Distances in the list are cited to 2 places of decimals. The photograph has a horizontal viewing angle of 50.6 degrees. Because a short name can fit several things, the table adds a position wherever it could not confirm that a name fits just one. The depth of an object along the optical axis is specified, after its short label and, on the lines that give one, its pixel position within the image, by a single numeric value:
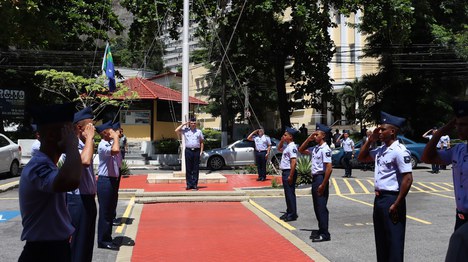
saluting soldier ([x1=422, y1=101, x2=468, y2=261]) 4.47
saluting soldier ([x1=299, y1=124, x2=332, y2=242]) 8.07
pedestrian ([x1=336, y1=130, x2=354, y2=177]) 18.70
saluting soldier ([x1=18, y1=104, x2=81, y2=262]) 3.38
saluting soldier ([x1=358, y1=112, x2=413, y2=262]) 5.45
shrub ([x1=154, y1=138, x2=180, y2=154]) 27.39
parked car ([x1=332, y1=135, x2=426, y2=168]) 21.72
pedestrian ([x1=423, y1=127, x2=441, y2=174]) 20.02
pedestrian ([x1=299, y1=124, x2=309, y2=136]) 31.10
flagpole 16.98
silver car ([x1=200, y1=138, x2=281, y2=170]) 23.11
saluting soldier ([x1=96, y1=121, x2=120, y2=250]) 7.56
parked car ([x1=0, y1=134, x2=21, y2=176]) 17.55
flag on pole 18.70
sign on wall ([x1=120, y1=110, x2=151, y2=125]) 33.16
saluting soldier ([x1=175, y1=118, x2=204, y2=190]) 13.80
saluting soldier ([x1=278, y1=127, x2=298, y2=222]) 9.73
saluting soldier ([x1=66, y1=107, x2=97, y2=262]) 5.30
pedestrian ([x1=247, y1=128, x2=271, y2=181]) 16.80
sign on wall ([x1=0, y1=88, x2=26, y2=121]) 24.44
